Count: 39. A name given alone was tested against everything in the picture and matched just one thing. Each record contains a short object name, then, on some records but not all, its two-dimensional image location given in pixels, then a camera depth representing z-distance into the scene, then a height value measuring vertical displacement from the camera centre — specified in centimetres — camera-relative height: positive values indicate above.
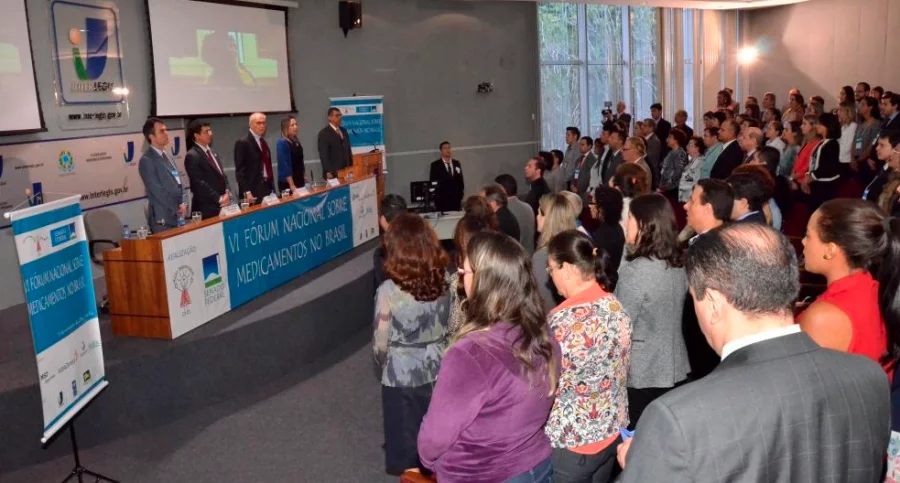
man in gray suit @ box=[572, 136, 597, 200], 948 -60
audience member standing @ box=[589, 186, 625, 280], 425 -58
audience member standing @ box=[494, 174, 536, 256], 560 -67
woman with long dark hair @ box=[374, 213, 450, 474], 319 -79
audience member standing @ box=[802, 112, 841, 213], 774 -55
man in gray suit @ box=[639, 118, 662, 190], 995 -42
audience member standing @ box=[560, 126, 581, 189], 1114 -46
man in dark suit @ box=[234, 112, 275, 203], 712 -15
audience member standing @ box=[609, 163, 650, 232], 522 -41
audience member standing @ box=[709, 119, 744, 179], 754 -37
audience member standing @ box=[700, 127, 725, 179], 783 -41
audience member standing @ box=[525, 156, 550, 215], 742 -52
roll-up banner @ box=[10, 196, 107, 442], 332 -70
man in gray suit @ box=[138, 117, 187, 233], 583 -24
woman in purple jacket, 199 -67
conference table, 474 -82
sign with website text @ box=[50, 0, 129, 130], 694 +84
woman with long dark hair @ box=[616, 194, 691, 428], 315 -74
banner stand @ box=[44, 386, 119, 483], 359 -152
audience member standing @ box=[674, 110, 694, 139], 1107 -1
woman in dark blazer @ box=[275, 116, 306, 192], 800 -17
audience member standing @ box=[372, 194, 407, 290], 495 -47
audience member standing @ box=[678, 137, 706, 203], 812 -54
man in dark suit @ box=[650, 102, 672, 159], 1173 -8
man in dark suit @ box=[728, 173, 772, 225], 395 -43
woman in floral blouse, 249 -86
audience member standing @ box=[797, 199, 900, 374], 212 -51
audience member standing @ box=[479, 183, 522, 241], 521 -55
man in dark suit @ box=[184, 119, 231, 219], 630 -22
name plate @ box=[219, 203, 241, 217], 544 -47
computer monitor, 876 -65
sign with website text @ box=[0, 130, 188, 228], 646 -14
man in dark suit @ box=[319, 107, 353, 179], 913 -8
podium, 939 -36
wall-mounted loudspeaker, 1079 +176
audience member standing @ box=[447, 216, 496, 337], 338 -56
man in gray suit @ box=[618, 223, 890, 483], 128 -49
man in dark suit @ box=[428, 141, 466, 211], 1028 -50
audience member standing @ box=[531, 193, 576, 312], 416 -49
